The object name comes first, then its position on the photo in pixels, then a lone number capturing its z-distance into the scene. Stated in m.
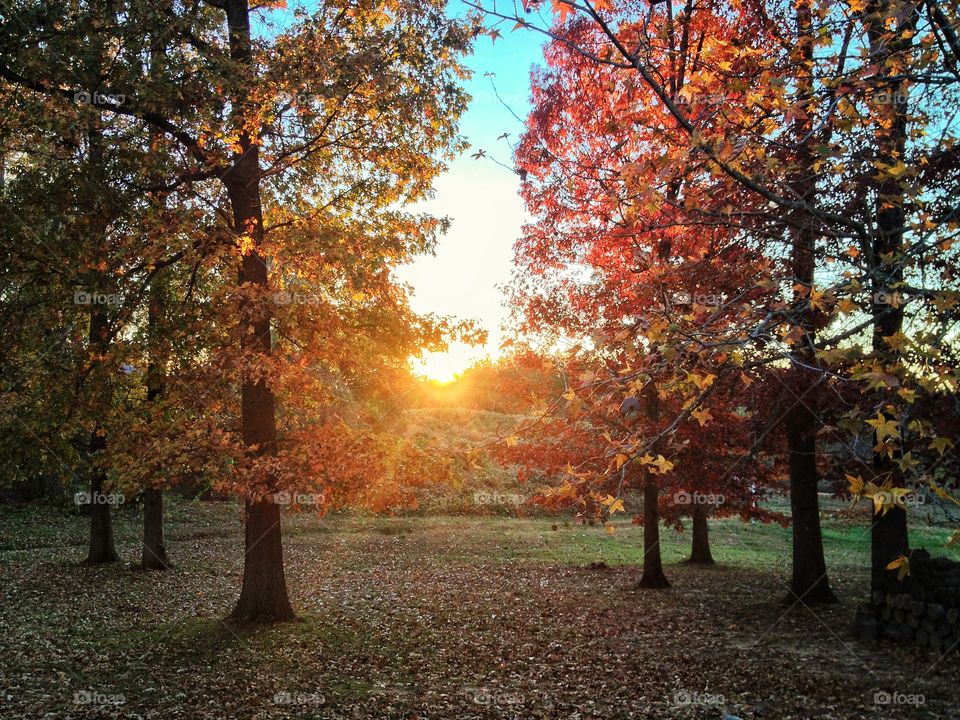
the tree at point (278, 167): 11.51
